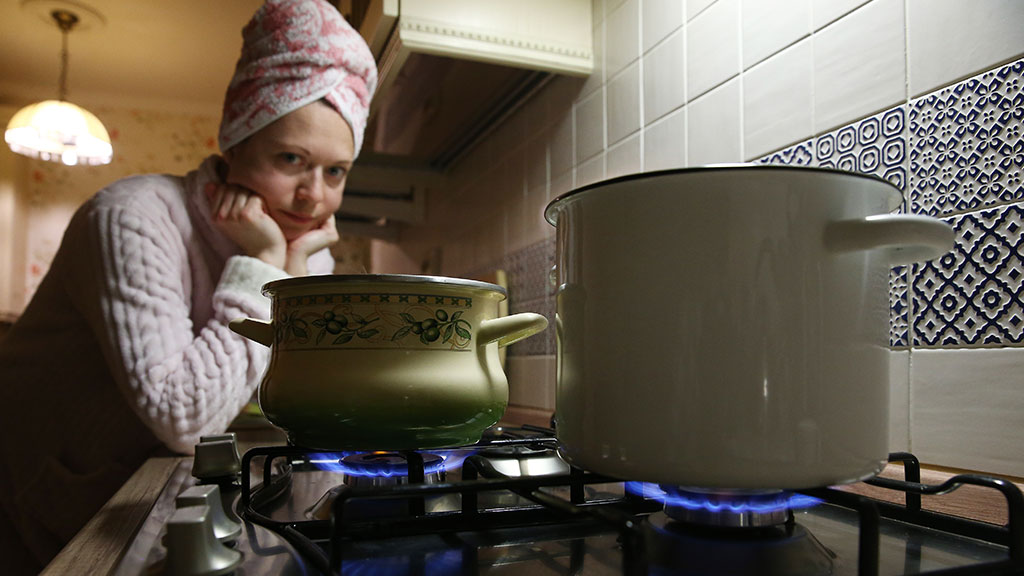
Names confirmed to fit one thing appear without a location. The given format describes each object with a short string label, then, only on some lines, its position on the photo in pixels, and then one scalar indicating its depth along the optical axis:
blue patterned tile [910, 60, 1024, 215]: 0.57
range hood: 1.17
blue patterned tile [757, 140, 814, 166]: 0.77
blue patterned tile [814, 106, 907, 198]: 0.66
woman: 0.85
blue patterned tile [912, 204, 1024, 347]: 0.56
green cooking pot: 0.43
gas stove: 0.29
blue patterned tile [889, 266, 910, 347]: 0.65
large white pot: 0.30
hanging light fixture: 2.72
